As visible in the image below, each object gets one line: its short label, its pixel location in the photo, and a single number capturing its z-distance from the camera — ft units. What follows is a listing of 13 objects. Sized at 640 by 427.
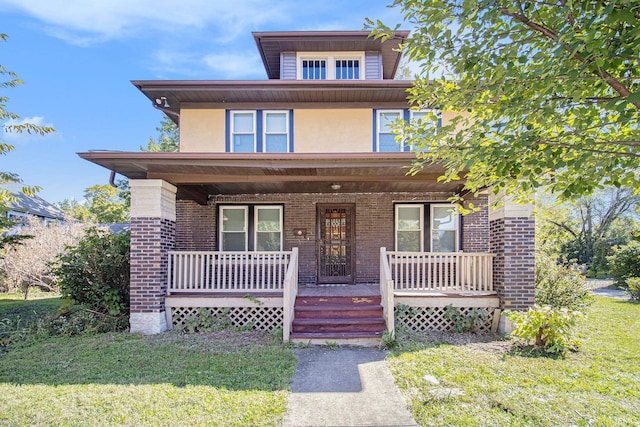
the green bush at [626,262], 52.03
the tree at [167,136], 86.28
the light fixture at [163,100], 33.02
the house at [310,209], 23.41
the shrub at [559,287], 27.43
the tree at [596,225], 81.76
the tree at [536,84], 8.84
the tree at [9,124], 23.56
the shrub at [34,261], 43.98
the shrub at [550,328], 19.13
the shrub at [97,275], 25.77
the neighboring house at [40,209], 84.05
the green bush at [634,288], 41.86
